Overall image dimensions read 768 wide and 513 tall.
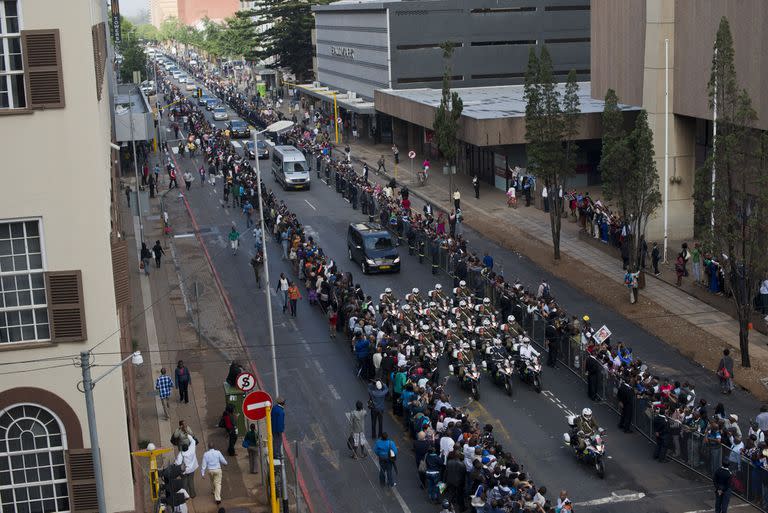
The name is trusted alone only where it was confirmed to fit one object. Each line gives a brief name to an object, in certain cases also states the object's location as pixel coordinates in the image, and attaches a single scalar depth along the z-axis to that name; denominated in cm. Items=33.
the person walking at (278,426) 2602
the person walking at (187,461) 2375
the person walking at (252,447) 2605
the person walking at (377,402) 2752
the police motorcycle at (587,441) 2542
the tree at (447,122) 5825
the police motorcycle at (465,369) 3016
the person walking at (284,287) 3962
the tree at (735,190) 3178
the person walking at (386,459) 2458
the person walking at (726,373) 3012
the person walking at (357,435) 2664
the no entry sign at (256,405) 2236
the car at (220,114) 10525
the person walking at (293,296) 3855
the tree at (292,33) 12236
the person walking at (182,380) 3038
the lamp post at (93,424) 1709
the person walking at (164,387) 2941
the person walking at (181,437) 2430
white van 6431
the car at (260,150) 7569
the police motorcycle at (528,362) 3070
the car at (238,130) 9312
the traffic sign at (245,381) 2428
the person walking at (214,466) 2377
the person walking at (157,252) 4700
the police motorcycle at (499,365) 3050
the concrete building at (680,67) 3984
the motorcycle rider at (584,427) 2575
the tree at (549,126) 4512
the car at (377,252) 4372
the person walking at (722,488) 2264
